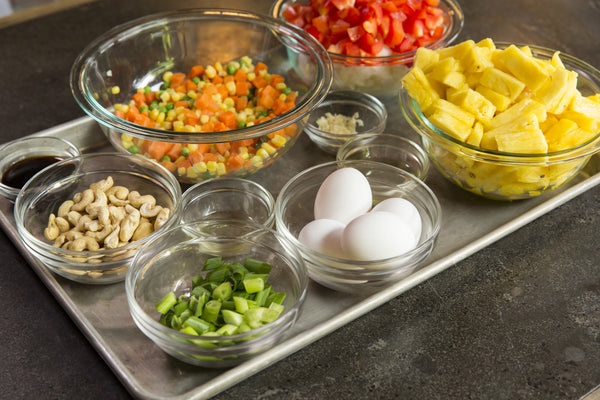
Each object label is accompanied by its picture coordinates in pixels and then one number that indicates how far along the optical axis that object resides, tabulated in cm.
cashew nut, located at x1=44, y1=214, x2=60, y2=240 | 98
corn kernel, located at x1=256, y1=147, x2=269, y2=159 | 105
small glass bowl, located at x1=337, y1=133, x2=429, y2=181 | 108
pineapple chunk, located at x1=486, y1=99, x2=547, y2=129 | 99
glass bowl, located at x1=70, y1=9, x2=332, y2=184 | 103
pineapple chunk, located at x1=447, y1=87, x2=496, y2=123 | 100
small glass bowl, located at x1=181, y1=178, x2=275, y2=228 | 103
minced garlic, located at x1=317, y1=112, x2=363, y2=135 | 111
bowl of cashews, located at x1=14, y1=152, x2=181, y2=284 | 96
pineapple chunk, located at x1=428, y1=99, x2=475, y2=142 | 100
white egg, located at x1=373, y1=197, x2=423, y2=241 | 98
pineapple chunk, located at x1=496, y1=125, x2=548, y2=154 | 98
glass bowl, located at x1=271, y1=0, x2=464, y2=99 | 111
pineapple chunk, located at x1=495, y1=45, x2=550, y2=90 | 100
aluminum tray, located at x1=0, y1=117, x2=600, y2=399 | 92
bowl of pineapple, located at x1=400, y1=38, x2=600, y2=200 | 99
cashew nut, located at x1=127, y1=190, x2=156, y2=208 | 100
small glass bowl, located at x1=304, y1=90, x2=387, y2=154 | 111
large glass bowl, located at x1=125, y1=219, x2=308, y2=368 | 90
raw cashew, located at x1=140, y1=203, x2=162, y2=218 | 99
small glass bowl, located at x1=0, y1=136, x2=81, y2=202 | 106
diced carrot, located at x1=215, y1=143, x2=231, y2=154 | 103
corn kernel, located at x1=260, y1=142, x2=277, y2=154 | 105
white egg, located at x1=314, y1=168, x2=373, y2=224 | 98
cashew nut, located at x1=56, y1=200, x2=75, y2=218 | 100
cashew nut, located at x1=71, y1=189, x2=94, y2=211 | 100
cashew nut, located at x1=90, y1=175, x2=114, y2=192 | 102
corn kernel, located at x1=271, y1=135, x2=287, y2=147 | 105
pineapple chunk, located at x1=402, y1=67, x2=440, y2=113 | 102
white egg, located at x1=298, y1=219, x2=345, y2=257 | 96
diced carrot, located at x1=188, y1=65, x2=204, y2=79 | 114
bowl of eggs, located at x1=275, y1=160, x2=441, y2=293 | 94
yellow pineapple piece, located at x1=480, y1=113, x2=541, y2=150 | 98
